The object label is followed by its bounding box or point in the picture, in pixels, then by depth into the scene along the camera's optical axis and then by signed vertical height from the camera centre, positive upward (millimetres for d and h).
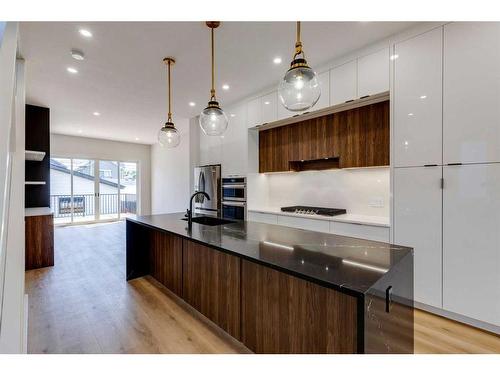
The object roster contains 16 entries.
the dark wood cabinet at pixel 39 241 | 3678 -857
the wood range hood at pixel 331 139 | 2969 +700
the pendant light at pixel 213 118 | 2357 +679
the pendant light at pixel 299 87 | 1645 +698
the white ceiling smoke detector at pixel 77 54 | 2759 +1531
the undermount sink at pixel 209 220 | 2936 -419
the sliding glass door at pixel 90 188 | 7555 -56
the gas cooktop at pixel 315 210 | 3380 -347
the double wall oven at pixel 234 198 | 4352 -203
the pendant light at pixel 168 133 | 3006 +668
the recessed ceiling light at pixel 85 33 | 2402 +1547
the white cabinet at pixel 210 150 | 4930 +782
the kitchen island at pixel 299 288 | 1127 -600
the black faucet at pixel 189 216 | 2586 -317
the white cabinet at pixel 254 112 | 4090 +1282
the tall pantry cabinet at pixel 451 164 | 2062 +215
